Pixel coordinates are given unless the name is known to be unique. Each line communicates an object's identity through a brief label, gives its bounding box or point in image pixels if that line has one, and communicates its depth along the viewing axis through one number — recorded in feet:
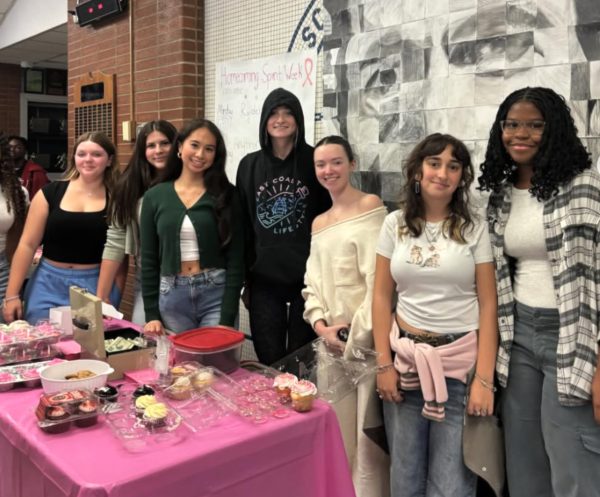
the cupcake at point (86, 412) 4.55
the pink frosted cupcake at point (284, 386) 5.06
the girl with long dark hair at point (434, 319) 5.65
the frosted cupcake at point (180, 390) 5.05
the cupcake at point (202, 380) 5.18
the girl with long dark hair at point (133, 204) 8.20
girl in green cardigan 7.22
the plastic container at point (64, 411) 4.45
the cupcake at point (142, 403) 4.61
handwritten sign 9.70
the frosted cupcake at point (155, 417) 4.48
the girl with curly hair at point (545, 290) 5.03
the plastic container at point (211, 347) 5.54
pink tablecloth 3.95
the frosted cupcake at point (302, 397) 4.91
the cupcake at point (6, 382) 5.24
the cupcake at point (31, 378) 5.35
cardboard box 5.60
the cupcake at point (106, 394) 4.89
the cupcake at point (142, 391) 4.95
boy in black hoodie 7.54
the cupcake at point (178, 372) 5.26
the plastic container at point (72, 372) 4.95
